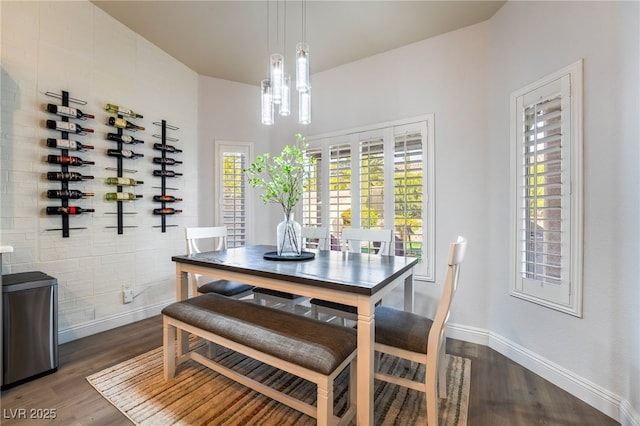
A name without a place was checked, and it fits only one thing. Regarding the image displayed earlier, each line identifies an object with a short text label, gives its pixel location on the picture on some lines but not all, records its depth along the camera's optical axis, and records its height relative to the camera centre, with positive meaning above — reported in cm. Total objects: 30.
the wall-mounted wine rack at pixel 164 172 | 318 +44
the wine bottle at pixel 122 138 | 275 +72
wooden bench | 130 -67
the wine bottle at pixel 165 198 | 317 +14
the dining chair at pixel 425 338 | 142 -67
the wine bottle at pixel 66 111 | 233 +84
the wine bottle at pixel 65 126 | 233 +71
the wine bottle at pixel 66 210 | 234 +1
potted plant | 196 +17
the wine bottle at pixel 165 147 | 316 +72
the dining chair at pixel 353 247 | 202 -36
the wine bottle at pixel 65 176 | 234 +29
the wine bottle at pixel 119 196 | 274 +14
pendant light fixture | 192 +88
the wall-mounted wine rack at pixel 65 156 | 234 +46
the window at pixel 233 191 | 377 +27
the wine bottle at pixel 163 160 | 316 +57
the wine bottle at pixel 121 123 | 276 +86
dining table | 136 -36
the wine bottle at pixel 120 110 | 272 +99
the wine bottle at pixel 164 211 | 317 +0
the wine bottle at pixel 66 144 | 233 +56
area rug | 159 -115
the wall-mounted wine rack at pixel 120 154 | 276 +56
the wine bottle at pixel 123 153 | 275 +57
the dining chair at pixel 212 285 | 243 -66
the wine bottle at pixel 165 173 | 317 +43
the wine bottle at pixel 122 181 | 274 +29
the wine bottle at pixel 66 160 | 234 +43
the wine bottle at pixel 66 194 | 233 +15
